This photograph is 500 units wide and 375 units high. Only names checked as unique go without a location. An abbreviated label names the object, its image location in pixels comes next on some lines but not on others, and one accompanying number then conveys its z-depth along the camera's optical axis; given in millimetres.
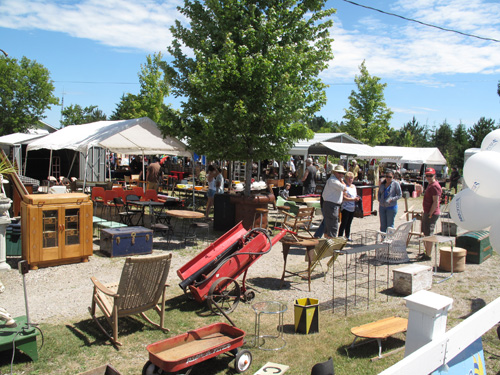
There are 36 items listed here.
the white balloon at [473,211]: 4969
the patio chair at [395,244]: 8773
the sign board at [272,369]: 4152
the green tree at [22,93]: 29688
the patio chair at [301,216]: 10656
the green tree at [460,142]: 41406
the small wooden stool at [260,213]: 10792
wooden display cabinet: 7391
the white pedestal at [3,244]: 7074
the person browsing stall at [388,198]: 9617
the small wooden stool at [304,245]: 6891
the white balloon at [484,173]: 4754
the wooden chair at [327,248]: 6988
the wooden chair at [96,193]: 12359
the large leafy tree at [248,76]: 10609
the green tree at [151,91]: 29344
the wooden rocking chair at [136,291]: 4832
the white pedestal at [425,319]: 3008
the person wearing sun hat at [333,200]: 9219
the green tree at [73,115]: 57344
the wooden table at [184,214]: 9469
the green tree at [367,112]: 31984
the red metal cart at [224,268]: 5773
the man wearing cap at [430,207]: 9055
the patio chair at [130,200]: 11078
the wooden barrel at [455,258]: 8484
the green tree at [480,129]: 38531
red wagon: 3889
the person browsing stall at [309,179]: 16438
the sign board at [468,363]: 2914
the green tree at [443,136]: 68062
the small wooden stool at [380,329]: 4777
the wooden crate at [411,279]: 6922
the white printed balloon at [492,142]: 5238
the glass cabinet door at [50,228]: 7520
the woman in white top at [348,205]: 9922
